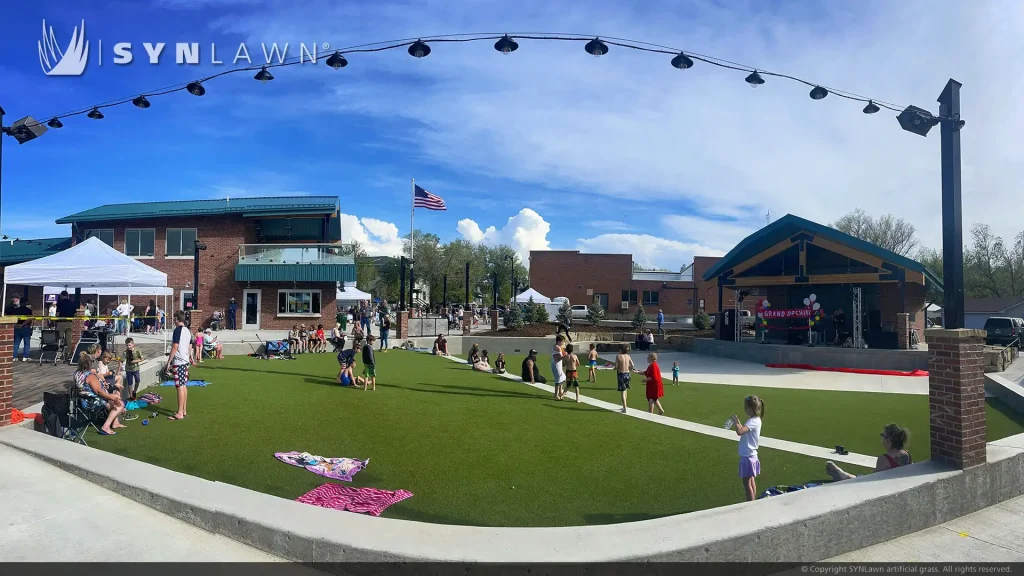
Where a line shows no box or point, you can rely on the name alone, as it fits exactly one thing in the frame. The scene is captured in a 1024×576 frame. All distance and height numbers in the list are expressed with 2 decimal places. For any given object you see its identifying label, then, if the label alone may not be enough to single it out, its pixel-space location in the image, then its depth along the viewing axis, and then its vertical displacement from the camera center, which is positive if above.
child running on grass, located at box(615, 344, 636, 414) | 12.46 -1.51
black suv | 28.28 -1.54
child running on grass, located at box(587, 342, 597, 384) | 17.52 -1.97
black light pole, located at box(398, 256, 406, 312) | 27.77 +0.60
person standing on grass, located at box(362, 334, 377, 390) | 13.88 -1.62
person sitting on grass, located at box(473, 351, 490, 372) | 19.09 -2.17
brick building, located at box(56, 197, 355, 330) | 30.97 +2.40
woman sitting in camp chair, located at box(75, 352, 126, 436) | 8.53 -1.42
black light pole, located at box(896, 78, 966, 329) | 7.24 +1.21
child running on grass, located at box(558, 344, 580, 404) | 13.88 -1.66
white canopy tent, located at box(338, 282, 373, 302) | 39.81 +0.38
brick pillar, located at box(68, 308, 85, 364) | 15.37 -1.04
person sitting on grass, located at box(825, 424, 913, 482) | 6.58 -1.73
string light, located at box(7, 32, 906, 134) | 9.52 +4.23
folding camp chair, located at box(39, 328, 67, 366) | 15.05 -1.13
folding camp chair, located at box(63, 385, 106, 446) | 8.12 -1.76
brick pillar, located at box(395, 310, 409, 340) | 26.53 -1.21
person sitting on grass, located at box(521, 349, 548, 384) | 16.83 -2.14
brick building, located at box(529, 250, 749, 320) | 59.81 +1.64
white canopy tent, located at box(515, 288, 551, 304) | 44.80 +0.18
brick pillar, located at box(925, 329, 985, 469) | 6.23 -1.12
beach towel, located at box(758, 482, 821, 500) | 6.28 -2.14
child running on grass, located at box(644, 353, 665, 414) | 12.37 -1.86
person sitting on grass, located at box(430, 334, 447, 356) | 23.82 -1.93
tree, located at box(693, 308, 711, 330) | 38.91 -1.41
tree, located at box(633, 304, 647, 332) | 37.09 -1.26
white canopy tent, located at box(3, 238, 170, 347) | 14.23 +0.80
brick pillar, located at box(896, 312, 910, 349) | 21.52 -1.17
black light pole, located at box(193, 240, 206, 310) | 24.45 +1.56
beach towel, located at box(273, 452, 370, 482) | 7.08 -2.10
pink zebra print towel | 5.97 -2.15
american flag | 33.91 +5.97
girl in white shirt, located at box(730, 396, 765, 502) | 6.34 -1.69
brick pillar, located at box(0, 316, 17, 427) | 7.61 -0.88
